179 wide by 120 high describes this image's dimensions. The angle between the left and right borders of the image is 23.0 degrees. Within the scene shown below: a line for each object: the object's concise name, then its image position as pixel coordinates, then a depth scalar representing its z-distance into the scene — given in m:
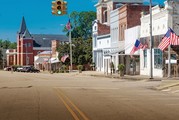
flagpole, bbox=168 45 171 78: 45.17
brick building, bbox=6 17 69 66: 151.36
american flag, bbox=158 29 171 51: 44.72
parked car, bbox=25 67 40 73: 100.43
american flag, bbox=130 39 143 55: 54.85
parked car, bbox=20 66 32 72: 103.16
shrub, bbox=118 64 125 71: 53.88
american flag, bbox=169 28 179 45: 44.59
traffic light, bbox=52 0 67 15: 29.89
